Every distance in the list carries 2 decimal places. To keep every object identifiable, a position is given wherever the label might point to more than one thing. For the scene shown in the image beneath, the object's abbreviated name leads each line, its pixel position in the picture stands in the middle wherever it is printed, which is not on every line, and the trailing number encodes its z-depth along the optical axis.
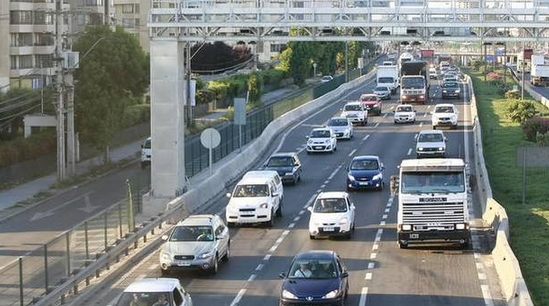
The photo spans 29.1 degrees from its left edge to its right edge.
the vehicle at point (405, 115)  74.31
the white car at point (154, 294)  21.08
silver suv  28.36
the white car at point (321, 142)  59.78
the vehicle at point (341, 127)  66.19
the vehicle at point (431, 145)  53.31
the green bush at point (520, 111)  74.12
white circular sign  43.97
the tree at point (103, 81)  60.53
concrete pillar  40.62
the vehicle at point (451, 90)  95.62
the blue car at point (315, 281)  23.23
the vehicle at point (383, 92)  98.26
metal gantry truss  40.78
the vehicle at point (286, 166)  47.75
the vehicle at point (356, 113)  74.69
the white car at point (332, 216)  33.91
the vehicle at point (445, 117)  68.25
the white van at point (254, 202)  37.03
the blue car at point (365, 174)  44.91
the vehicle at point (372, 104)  82.19
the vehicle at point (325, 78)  138.15
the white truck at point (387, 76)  101.44
